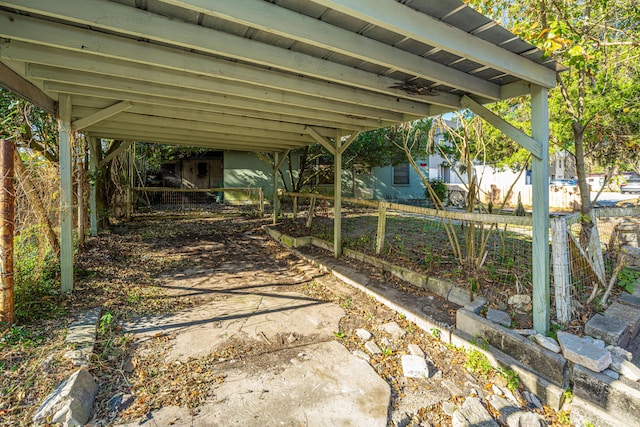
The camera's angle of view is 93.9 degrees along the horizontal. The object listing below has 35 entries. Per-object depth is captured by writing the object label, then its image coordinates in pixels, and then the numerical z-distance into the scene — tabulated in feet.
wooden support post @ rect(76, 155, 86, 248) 16.33
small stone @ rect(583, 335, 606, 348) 7.65
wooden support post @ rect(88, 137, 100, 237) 21.21
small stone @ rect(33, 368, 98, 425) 5.69
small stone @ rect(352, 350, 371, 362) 8.48
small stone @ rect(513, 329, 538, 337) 8.36
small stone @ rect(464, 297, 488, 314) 9.61
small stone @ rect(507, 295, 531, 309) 9.95
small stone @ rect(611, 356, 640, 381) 6.81
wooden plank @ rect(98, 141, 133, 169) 22.14
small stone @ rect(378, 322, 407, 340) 9.62
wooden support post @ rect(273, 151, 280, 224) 28.40
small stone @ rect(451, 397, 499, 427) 6.35
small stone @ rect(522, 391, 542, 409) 7.13
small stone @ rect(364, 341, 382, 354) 8.82
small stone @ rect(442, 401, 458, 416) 6.71
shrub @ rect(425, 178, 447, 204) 46.88
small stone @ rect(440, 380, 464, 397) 7.28
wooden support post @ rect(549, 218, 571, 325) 8.80
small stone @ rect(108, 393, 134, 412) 6.40
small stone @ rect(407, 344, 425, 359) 8.67
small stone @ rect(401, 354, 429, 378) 7.88
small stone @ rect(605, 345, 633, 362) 7.58
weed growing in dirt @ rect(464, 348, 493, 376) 7.99
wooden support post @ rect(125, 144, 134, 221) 30.17
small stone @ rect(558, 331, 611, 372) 6.79
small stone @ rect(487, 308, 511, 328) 8.95
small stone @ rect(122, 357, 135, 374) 7.60
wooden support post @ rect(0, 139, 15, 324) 8.49
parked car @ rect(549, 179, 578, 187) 55.57
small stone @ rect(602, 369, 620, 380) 6.67
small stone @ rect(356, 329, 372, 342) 9.47
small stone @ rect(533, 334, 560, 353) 7.62
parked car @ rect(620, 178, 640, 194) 51.16
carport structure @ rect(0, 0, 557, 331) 6.77
